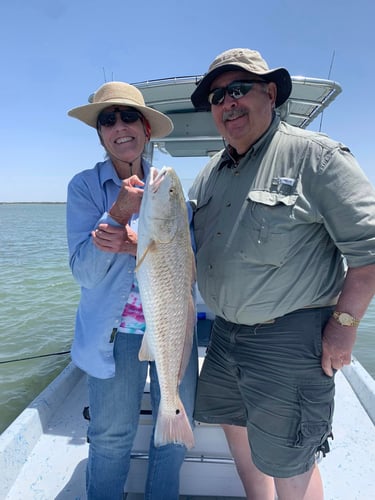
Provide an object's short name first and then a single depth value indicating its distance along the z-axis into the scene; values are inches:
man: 80.7
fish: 76.4
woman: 84.2
